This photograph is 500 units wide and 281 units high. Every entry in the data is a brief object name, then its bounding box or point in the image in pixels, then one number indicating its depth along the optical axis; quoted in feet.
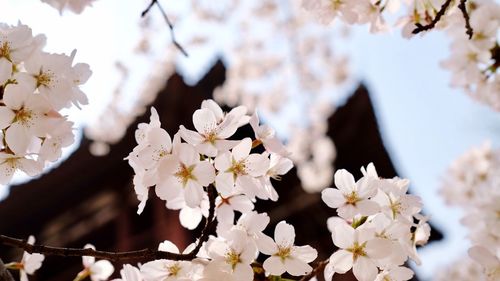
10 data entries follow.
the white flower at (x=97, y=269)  2.42
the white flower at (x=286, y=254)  2.05
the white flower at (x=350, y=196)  2.08
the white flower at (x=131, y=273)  2.11
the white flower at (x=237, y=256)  2.01
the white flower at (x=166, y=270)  2.06
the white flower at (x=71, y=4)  2.08
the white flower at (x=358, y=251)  2.05
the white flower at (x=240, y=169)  2.03
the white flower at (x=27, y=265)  2.29
